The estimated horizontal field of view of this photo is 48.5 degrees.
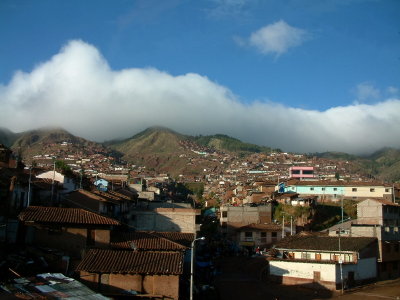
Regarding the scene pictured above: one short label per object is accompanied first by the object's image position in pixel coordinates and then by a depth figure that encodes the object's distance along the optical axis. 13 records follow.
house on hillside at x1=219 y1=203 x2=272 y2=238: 70.69
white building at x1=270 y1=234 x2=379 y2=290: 39.09
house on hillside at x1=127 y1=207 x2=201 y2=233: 49.97
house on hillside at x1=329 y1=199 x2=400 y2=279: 45.19
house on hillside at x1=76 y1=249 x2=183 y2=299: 27.22
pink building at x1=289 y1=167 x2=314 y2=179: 130.38
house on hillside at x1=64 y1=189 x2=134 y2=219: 43.34
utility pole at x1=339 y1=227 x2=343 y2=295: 38.59
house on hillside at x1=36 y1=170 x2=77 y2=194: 49.94
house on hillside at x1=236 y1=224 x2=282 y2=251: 61.83
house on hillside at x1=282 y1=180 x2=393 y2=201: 78.00
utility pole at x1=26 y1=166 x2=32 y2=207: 37.21
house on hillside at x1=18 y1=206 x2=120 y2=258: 32.34
